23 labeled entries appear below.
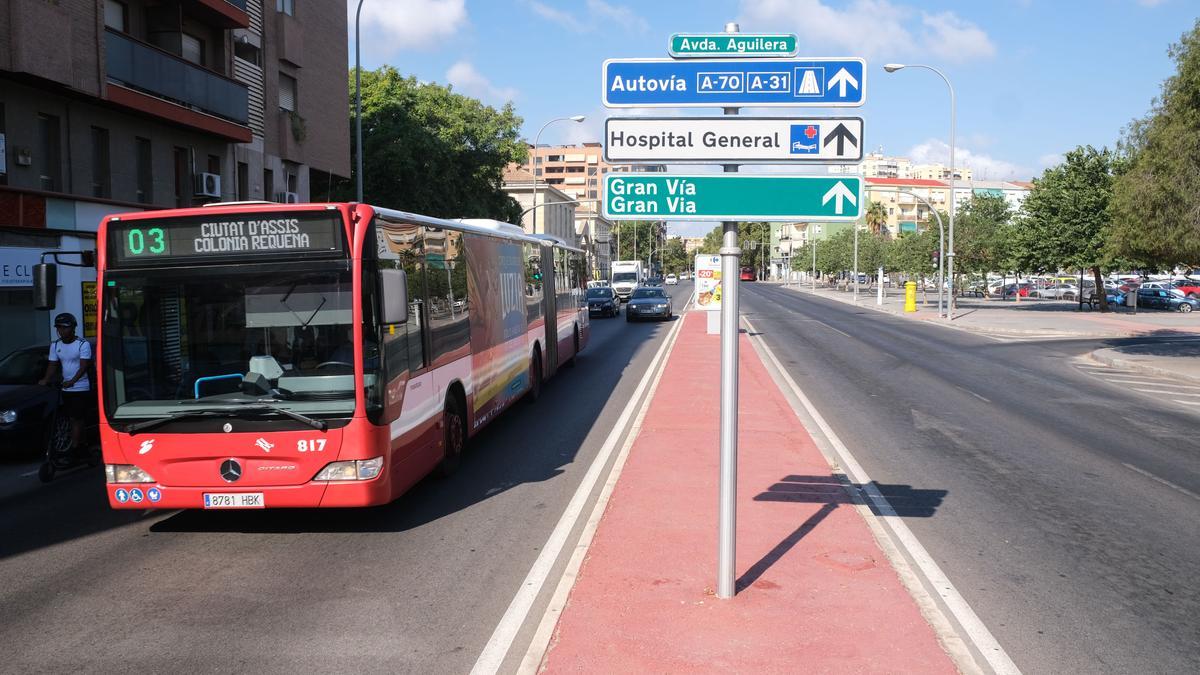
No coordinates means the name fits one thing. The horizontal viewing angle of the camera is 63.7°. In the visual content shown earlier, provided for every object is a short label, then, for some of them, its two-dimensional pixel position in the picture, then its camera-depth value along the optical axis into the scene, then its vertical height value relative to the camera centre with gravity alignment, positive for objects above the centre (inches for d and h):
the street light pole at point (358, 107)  1014.4 +188.2
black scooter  403.7 -76.1
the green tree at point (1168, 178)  812.0 +85.7
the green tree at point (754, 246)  6815.9 +227.6
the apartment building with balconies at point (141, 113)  706.2 +144.5
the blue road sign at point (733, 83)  229.8 +46.6
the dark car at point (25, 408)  441.1 -60.7
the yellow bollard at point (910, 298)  1934.3 -44.6
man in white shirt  408.2 -35.9
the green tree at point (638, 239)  6588.1 +266.9
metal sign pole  222.8 -33.4
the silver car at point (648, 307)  1621.6 -51.3
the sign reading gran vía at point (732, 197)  225.1 +18.6
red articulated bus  292.2 -24.6
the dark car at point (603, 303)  1872.5 -50.9
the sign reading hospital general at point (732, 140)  227.9 +32.5
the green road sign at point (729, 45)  231.0 +55.8
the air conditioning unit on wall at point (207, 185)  926.4 +89.1
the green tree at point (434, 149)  1702.8 +241.4
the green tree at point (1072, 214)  1760.6 +114.2
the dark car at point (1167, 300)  1935.3 -51.1
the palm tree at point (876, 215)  4859.7 +307.0
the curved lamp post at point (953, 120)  1668.9 +271.2
